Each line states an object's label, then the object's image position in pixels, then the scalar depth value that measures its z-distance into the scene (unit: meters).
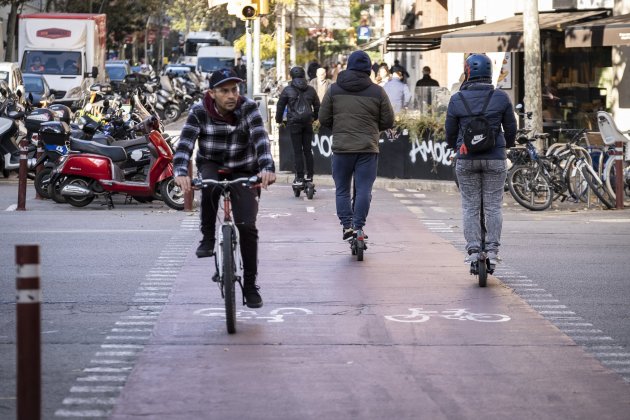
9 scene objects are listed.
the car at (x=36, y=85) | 40.22
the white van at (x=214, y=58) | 76.25
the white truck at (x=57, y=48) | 46.84
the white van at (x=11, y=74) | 36.75
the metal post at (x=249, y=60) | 25.81
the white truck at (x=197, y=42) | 94.50
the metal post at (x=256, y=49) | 27.17
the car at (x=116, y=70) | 60.94
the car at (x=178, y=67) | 69.69
